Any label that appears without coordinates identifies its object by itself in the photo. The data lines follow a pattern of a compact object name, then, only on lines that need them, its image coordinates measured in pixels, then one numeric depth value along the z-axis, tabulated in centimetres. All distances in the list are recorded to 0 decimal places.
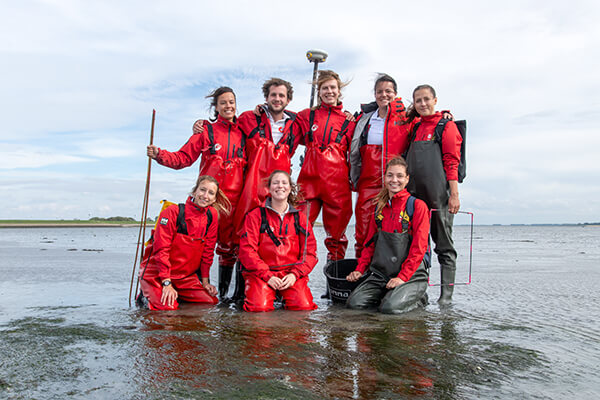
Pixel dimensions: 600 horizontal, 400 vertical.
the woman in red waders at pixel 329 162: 557
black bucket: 531
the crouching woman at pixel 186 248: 507
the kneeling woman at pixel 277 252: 489
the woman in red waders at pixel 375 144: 543
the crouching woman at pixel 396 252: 476
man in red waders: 548
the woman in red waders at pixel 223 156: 554
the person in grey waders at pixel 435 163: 509
